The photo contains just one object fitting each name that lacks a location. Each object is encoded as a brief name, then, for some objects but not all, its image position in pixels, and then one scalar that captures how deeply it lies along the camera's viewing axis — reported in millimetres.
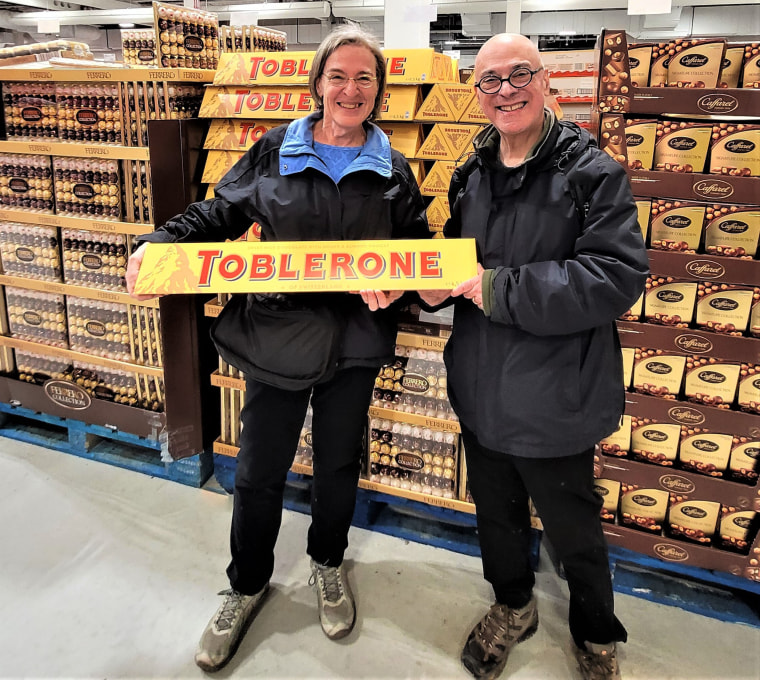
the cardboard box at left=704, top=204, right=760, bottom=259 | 2145
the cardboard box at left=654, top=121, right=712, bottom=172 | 2166
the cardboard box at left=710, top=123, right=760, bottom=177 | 2107
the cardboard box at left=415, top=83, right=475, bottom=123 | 2600
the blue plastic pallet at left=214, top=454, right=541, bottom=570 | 2834
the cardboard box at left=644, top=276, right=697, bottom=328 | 2254
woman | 1837
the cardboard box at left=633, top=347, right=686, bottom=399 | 2330
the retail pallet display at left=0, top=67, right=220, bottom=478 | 2912
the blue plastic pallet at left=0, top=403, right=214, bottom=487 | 3260
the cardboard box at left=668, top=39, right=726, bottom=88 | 2115
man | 1546
